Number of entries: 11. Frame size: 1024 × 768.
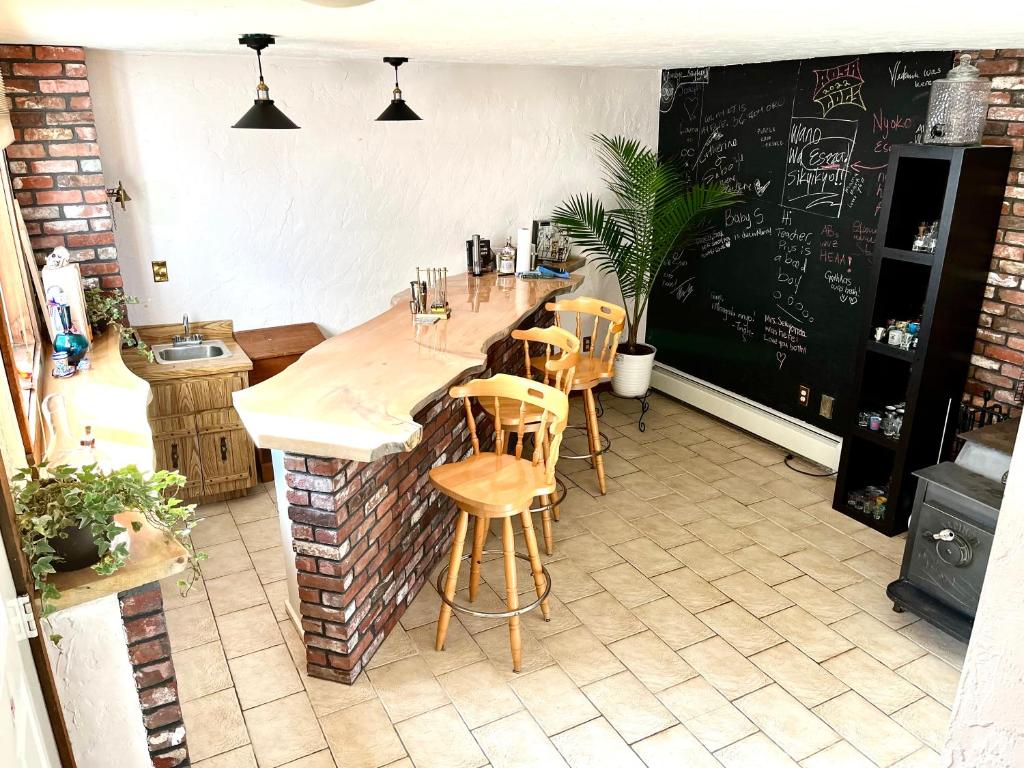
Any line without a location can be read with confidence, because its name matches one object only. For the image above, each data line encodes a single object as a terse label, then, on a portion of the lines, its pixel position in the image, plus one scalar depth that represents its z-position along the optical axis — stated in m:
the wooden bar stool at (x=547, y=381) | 3.61
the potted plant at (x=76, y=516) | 1.79
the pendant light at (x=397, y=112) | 4.14
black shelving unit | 3.58
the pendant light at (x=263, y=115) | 3.23
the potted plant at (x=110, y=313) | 3.95
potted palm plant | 5.22
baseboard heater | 4.81
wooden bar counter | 2.66
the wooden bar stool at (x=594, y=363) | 4.23
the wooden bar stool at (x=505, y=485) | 2.91
